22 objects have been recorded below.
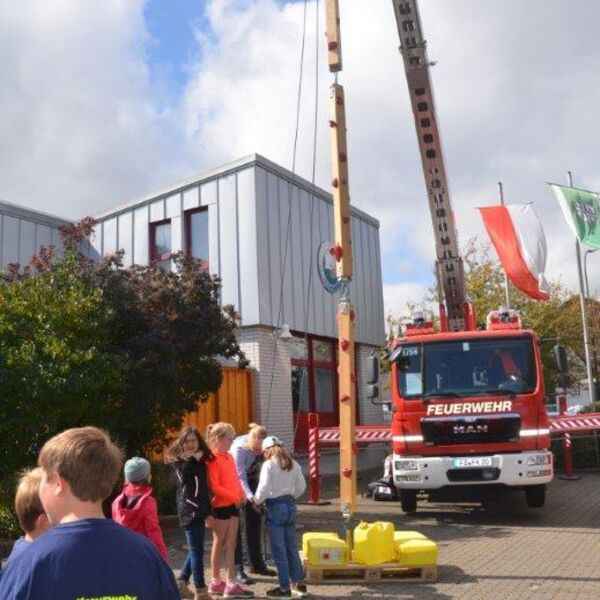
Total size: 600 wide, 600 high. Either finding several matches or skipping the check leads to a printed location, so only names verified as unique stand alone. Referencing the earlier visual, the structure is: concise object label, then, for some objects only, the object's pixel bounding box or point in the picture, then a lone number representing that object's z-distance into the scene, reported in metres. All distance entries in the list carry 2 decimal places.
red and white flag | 19.95
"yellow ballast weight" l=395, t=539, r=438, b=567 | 8.11
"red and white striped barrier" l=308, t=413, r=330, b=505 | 14.23
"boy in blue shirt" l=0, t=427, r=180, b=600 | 2.26
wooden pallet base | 8.12
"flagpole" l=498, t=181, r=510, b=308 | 25.19
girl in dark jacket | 7.16
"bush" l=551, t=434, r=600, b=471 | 19.53
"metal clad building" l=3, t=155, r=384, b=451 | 17.64
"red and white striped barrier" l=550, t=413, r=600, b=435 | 14.56
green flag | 20.48
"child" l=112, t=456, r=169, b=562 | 5.98
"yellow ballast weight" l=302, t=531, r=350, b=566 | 8.18
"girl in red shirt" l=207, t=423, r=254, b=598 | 7.49
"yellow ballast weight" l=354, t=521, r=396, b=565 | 8.21
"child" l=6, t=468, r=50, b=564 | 3.48
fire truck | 11.78
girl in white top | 7.31
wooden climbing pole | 8.50
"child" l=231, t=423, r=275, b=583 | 8.62
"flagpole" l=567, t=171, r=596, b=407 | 21.47
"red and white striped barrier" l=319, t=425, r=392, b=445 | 14.05
